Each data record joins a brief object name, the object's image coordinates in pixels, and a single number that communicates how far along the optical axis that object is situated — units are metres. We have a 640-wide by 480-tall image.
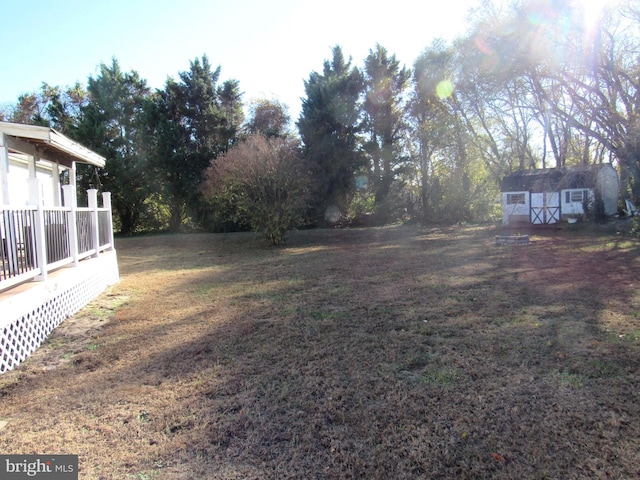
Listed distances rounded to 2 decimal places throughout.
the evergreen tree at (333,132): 21.77
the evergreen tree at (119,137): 22.41
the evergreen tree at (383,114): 22.50
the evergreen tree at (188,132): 22.39
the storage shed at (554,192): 19.55
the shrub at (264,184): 13.98
